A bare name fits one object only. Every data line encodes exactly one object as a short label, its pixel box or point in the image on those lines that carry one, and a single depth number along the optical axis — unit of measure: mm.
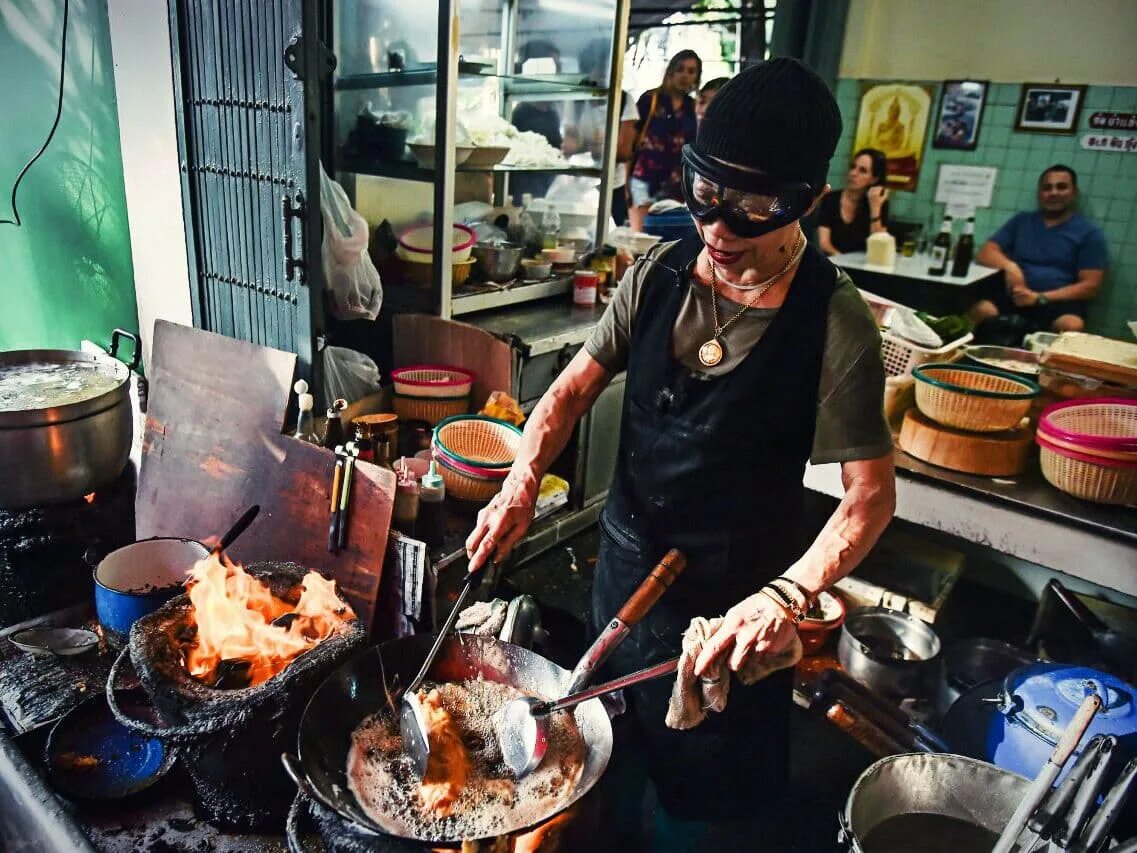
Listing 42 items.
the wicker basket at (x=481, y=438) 3213
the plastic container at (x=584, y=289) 4469
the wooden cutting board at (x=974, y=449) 2871
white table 5891
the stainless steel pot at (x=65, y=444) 2641
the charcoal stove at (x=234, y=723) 1807
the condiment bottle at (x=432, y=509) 2711
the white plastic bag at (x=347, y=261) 3285
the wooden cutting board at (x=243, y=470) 2490
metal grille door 2789
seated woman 6684
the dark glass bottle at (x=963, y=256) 5820
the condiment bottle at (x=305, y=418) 2730
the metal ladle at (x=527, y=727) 1602
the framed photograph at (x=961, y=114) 6410
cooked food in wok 1497
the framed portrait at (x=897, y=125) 6645
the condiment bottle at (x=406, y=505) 2594
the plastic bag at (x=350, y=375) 3414
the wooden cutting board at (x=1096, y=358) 2850
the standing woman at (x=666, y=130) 6457
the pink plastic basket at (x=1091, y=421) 2656
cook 1504
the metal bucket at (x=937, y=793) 1856
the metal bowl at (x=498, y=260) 4152
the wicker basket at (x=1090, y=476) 2617
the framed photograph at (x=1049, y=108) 6020
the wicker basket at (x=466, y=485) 3002
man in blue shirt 5906
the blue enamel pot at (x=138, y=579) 2283
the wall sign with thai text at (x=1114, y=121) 5820
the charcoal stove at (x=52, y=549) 2756
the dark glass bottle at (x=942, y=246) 6152
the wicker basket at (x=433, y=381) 3490
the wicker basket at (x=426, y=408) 3510
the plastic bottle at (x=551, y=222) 4711
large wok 1496
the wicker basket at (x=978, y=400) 2832
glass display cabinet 3742
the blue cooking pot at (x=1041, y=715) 2217
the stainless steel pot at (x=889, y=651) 3145
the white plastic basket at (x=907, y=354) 3207
